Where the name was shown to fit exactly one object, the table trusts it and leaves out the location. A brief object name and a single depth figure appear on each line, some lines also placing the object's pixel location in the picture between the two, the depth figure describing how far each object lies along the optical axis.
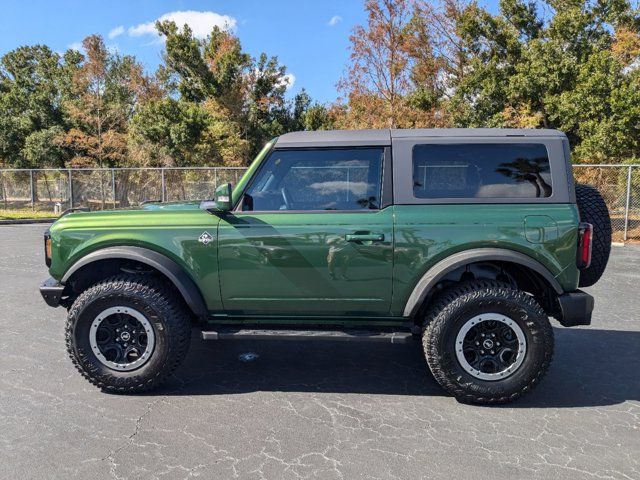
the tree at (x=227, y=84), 27.67
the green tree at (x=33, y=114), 29.72
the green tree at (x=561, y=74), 16.30
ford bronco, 3.61
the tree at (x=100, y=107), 26.33
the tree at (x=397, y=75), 19.09
